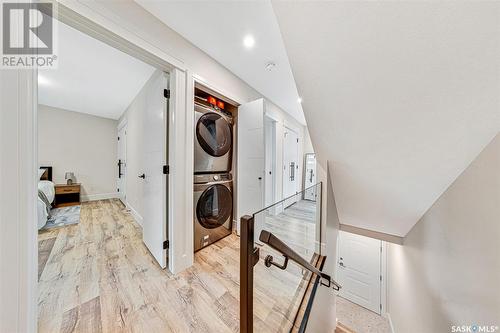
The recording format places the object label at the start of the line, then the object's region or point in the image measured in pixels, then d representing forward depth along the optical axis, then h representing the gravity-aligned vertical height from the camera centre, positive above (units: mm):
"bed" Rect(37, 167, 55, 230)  2469 -553
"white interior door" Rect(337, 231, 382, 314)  3299 -2272
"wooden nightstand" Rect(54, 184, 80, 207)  3792 -755
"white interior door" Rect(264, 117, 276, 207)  3298 +163
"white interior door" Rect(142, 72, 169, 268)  1672 -80
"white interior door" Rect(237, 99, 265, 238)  2182 +110
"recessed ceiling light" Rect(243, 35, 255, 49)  1632 +1302
